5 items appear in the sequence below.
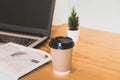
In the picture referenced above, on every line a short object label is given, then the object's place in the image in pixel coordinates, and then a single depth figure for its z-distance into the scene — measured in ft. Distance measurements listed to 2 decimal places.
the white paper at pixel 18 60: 2.63
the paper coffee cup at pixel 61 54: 2.57
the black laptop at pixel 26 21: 3.71
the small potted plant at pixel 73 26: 3.55
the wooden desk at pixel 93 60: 2.63
